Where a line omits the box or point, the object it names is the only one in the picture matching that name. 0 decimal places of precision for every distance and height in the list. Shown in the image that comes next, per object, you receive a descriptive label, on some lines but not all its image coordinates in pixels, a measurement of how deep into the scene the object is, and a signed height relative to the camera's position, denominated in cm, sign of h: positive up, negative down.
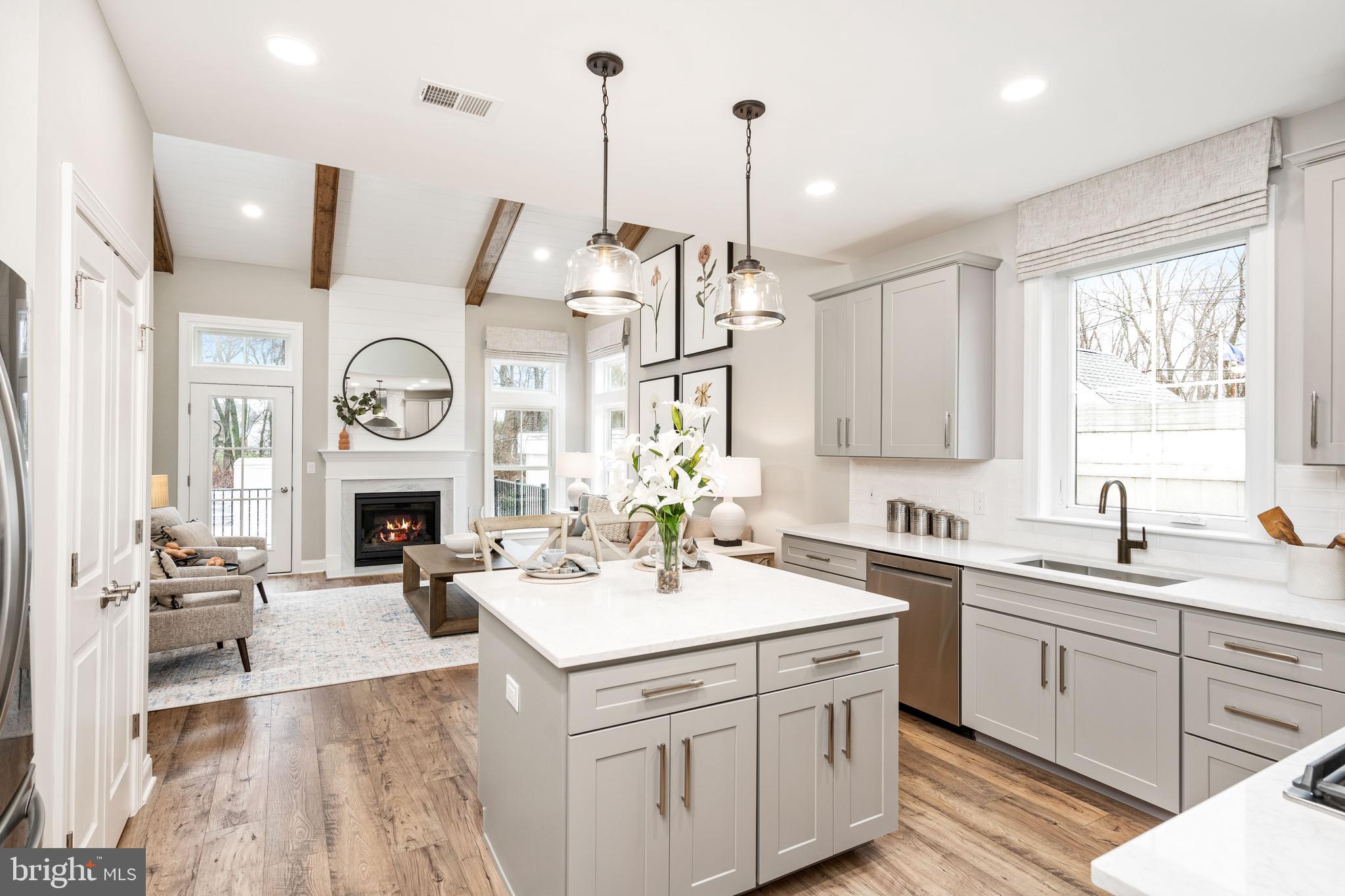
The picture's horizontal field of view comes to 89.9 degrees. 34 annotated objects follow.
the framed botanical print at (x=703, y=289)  552 +138
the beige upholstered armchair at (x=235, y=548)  472 -78
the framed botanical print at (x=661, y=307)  621 +136
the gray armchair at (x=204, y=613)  374 -95
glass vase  230 -38
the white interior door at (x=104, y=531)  182 -26
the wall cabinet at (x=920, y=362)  343 +49
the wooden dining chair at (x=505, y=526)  404 -47
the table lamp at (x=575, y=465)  636 -15
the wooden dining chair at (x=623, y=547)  491 -71
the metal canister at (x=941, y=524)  368 -40
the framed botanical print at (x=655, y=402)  625 +47
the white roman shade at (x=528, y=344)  756 +120
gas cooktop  89 -45
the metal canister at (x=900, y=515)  390 -37
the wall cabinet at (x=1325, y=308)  220 +49
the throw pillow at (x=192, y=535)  472 -64
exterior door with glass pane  644 -16
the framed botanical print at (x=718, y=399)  549 +43
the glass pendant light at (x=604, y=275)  215 +56
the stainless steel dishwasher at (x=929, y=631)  315 -87
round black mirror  704 +67
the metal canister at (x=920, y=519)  381 -39
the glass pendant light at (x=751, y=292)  253 +60
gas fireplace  700 -81
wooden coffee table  477 -113
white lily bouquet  218 -9
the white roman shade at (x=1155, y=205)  260 +108
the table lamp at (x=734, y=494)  456 -29
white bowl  522 -75
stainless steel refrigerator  109 -23
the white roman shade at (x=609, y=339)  714 +122
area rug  383 -134
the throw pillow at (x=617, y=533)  583 -73
